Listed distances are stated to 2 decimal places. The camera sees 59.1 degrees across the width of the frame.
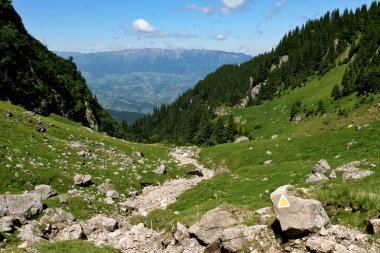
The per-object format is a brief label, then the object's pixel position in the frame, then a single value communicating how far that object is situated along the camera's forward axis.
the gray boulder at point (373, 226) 13.47
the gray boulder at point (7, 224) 21.27
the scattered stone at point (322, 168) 31.26
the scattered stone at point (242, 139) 86.50
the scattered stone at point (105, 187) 34.54
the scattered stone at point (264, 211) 18.56
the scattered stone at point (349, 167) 29.44
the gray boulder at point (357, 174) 25.16
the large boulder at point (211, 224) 17.97
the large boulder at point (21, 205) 24.48
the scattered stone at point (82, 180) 34.25
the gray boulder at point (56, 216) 24.74
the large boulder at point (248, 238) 15.44
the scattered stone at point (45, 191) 29.77
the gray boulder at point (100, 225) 23.97
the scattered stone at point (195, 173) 50.25
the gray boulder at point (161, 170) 46.19
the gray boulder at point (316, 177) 28.07
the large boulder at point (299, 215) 14.66
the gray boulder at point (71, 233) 22.14
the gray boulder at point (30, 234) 20.98
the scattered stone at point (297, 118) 97.15
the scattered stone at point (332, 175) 28.71
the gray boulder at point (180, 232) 19.03
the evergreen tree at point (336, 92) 95.73
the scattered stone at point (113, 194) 33.66
